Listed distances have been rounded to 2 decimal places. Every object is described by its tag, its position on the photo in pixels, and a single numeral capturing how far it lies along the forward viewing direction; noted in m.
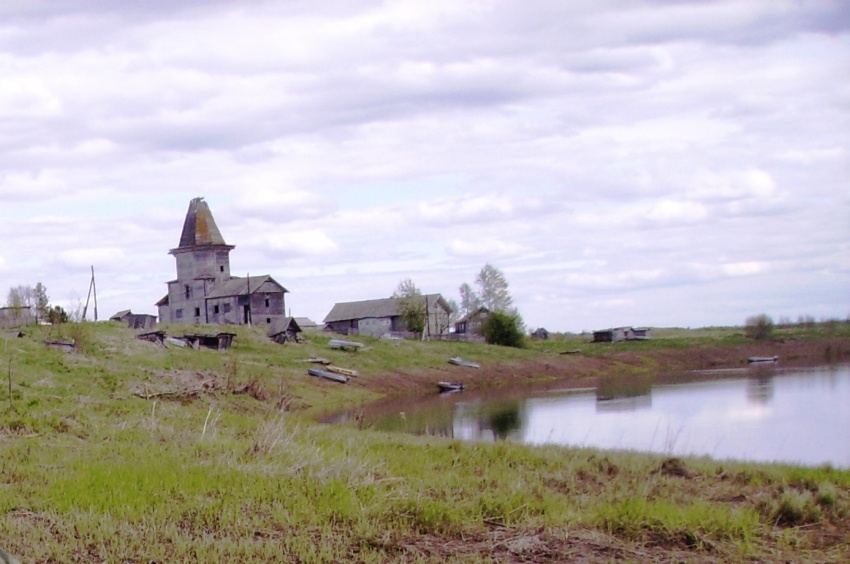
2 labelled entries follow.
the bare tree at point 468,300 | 110.79
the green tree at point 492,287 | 110.50
